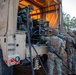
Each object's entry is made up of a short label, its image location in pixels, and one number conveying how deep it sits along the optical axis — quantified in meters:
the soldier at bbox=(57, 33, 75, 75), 2.94
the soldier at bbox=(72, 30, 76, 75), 3.01
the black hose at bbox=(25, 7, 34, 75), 1.90
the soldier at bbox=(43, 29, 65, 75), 2.44
